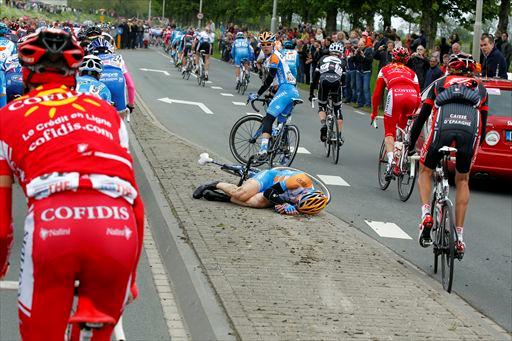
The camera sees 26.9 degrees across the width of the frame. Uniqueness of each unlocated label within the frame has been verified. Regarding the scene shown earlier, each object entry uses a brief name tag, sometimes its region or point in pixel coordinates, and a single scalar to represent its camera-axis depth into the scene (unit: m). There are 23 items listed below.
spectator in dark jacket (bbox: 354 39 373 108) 30.20
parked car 16.06
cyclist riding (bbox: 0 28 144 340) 3.86
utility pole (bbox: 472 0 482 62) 26.77
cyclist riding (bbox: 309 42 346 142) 18.08
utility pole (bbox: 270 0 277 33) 58.84
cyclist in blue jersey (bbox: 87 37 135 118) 11.98
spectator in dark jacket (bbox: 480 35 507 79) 23.86
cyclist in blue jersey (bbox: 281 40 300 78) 26.67
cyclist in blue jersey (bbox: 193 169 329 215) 11.47
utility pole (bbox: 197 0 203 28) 101.90
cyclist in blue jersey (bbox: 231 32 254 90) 33.72
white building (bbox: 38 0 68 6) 119.24
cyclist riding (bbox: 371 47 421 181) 15.36
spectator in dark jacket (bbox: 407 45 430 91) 27.27
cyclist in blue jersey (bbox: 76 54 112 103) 9.87
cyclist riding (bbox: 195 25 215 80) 36.54
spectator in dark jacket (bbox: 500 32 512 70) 28.01
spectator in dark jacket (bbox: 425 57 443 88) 25.93
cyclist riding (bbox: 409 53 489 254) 9.77
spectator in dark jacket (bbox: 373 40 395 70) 29.41
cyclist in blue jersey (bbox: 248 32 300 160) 15.80
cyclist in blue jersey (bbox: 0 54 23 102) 13.61
